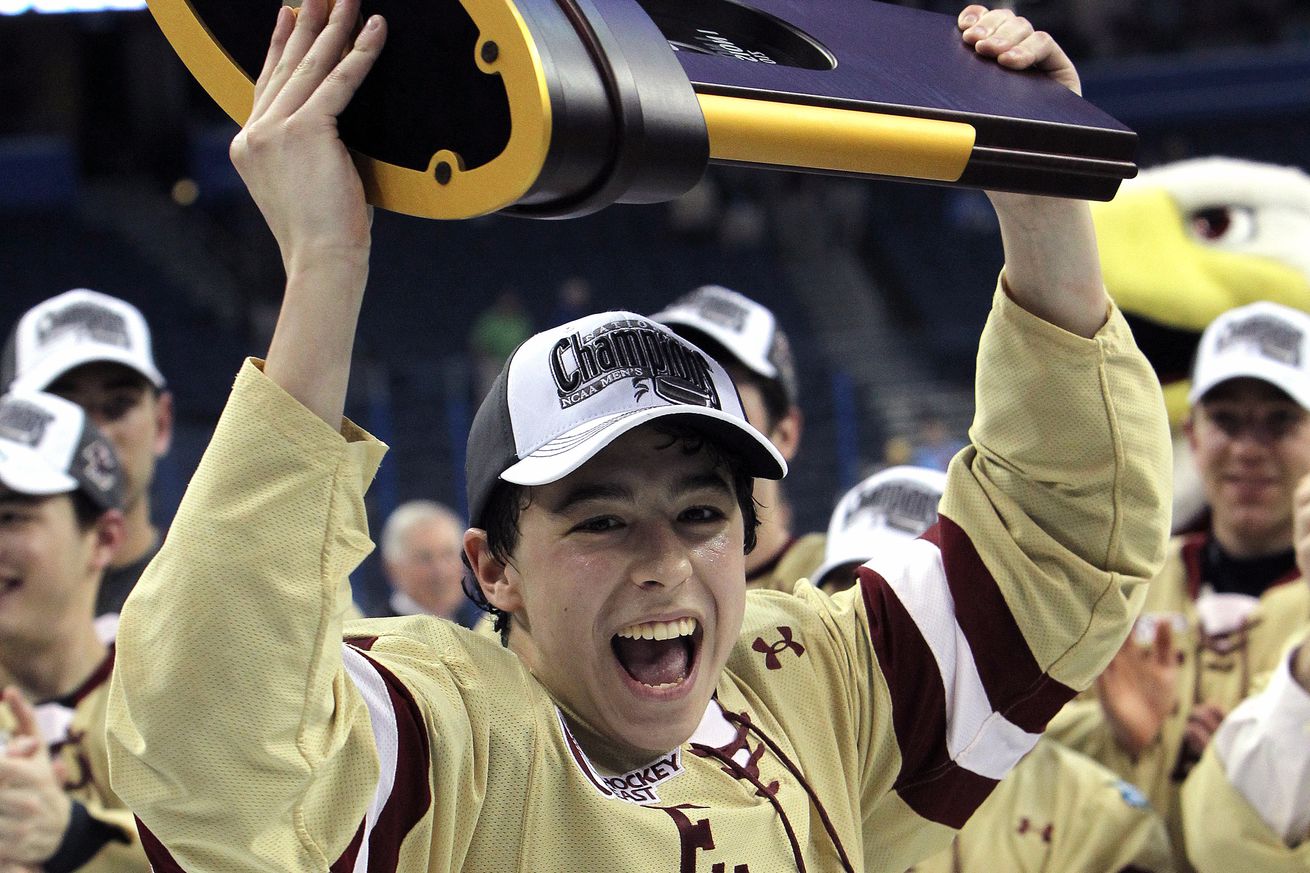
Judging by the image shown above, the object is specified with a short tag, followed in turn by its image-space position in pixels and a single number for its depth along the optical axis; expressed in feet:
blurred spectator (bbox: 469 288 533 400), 37.35
